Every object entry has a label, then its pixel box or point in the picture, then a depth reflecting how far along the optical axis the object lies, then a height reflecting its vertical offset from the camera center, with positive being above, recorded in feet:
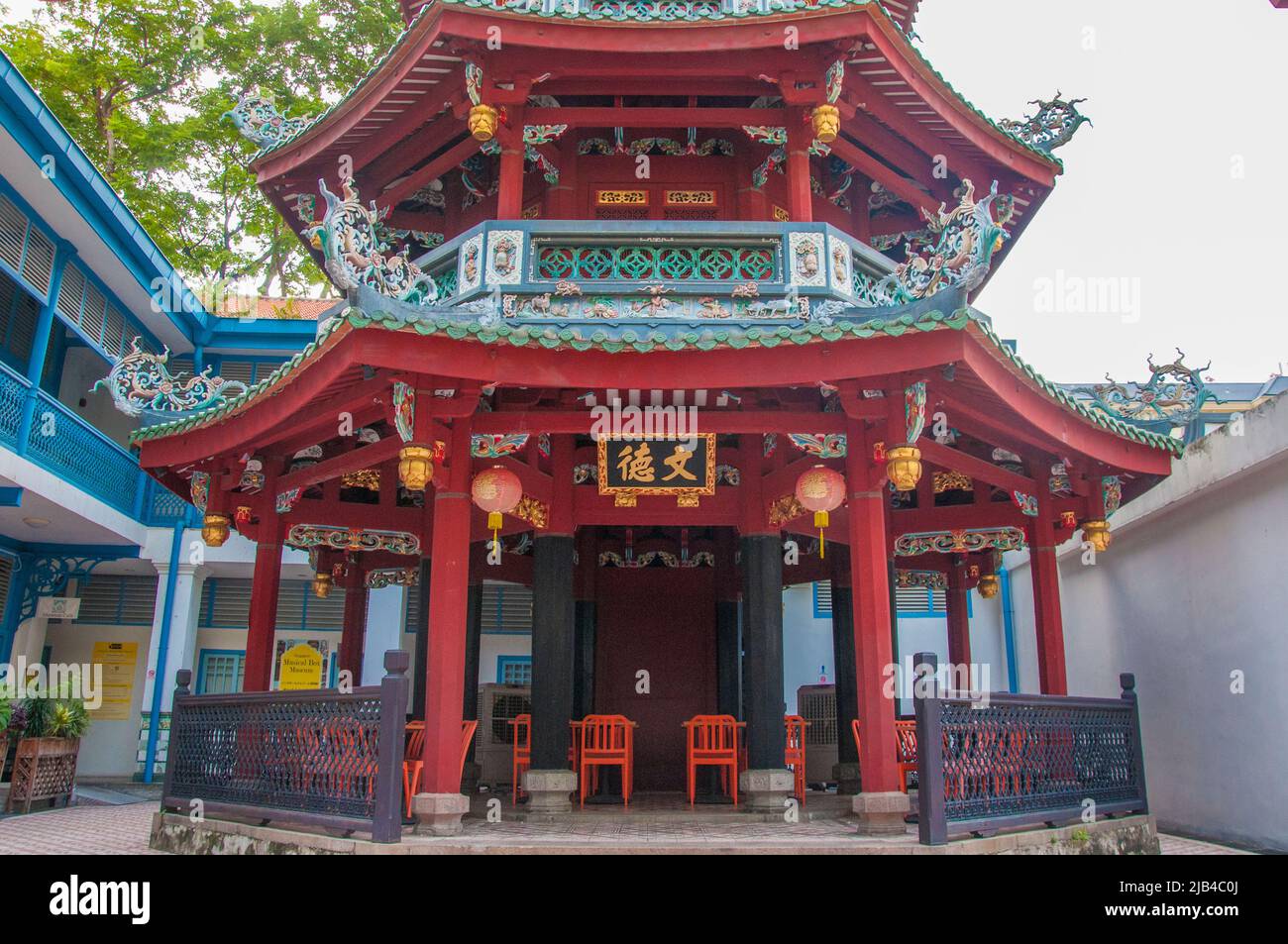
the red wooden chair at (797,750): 34.45 -1.46
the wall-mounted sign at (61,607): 55.52 +5.03
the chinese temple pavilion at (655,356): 26.12 +8.96
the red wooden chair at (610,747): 33.53 -1.44
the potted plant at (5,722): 39.29 -0.94
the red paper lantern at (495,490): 28.78 +6.02
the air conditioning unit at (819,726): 44.93 -0.91
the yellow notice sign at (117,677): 60.34 +1.35
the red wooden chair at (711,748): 33.60 -1.42
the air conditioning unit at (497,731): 42.88 -1.18
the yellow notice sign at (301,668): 62.49 +2.07
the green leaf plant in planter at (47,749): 41.93 -2.09
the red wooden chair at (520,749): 36.38 -1.67
